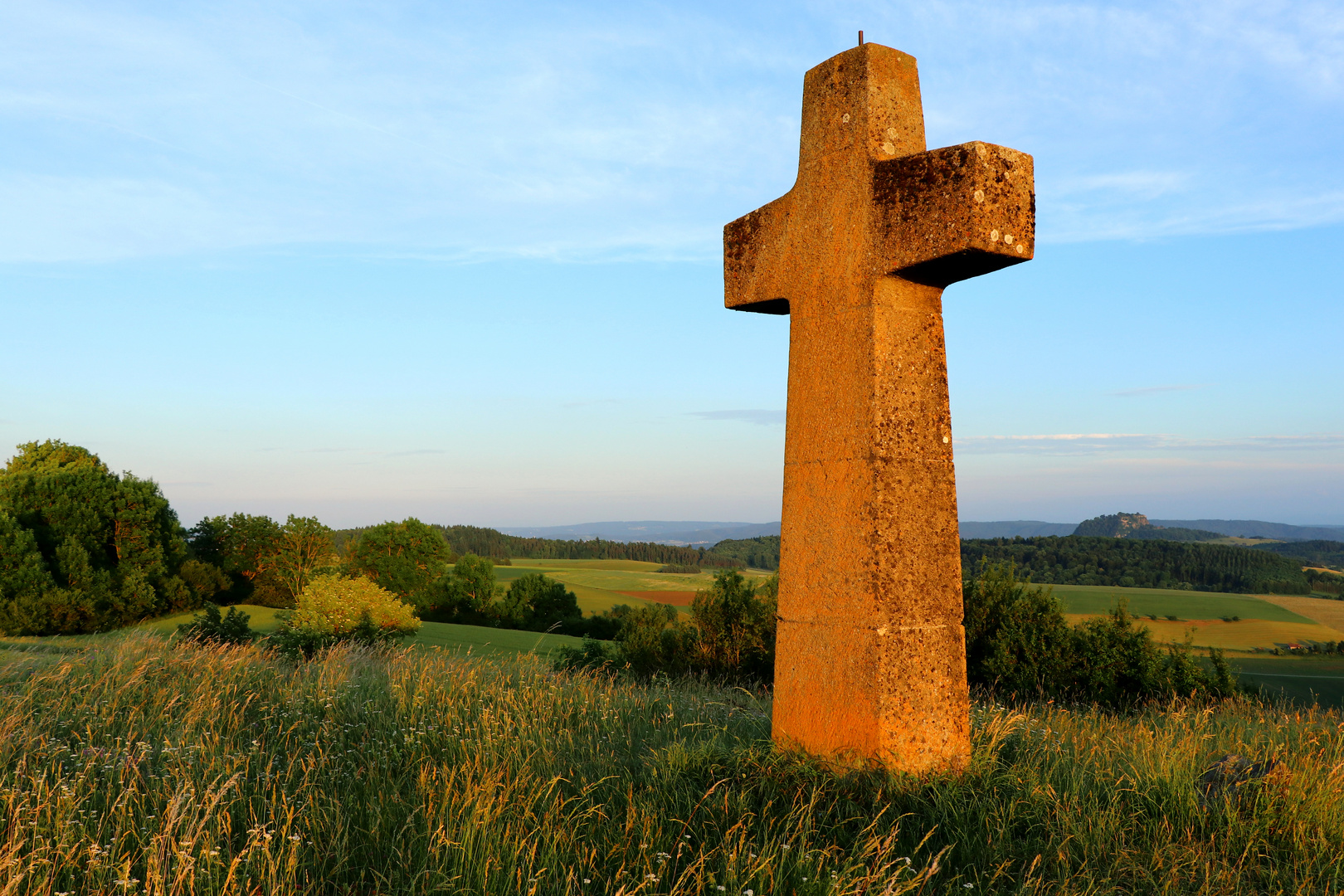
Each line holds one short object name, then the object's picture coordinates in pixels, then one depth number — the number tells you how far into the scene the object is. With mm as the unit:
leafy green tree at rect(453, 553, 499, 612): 43281
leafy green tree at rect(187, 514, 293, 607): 36125
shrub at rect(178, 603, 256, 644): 16141
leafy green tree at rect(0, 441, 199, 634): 26906
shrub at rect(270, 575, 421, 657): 21234
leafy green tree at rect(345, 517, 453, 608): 42625
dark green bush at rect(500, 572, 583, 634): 40219
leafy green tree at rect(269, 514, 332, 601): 36000
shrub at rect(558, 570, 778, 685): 16047
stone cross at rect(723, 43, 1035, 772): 4410
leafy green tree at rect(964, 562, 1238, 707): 14312
